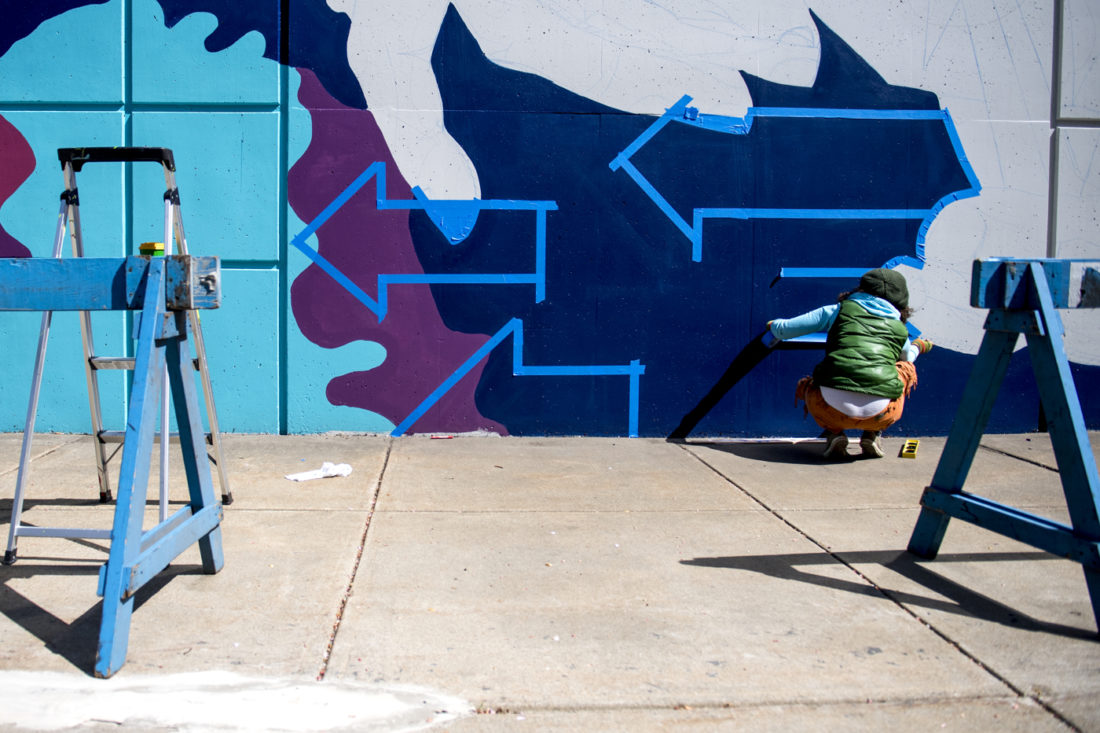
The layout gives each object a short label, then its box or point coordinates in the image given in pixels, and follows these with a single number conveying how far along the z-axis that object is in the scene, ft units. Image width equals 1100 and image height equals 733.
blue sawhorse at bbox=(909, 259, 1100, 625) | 10.99
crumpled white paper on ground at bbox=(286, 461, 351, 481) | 17.55
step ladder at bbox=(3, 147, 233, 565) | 12.68
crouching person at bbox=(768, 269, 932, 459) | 18.99
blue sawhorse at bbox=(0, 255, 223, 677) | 9.82
